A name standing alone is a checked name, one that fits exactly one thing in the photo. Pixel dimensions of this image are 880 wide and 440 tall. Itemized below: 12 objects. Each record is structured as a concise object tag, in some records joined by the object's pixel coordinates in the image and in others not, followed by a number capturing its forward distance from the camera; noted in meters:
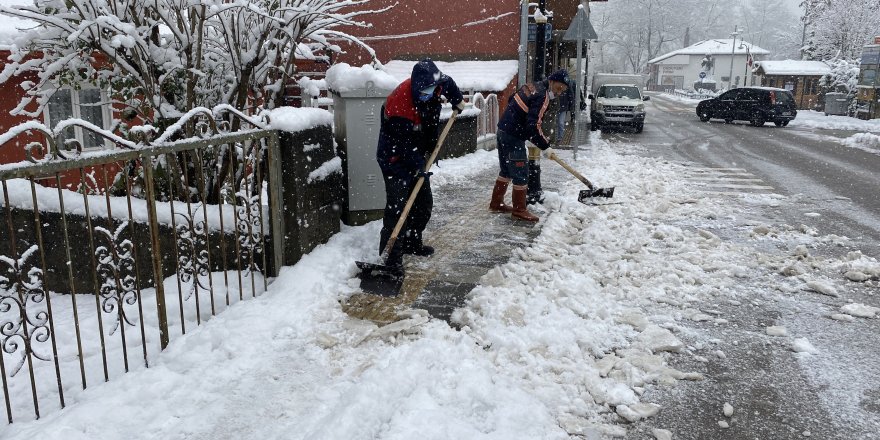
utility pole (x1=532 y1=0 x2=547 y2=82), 12.29
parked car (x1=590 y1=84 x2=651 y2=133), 19.77
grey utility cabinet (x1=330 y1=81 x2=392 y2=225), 5.80
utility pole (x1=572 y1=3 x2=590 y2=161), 11.72
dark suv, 23.27
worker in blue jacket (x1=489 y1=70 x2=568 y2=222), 6.77
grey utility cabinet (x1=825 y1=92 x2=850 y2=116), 29.62
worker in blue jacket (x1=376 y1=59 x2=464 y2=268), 4.97
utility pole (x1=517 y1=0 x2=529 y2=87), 12.97
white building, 68.14
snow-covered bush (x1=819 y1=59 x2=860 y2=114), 31.67
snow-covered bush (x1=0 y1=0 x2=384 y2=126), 4.39
